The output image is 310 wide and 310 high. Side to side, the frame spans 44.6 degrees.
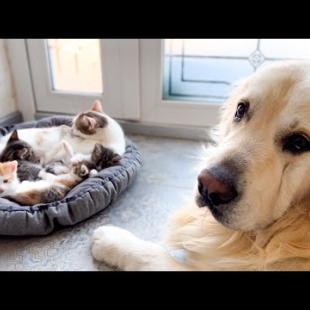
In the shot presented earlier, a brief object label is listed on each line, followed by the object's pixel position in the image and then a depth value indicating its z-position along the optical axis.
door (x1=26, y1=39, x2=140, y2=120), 1.93
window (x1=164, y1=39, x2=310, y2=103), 1.82
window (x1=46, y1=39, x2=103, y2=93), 2.05
